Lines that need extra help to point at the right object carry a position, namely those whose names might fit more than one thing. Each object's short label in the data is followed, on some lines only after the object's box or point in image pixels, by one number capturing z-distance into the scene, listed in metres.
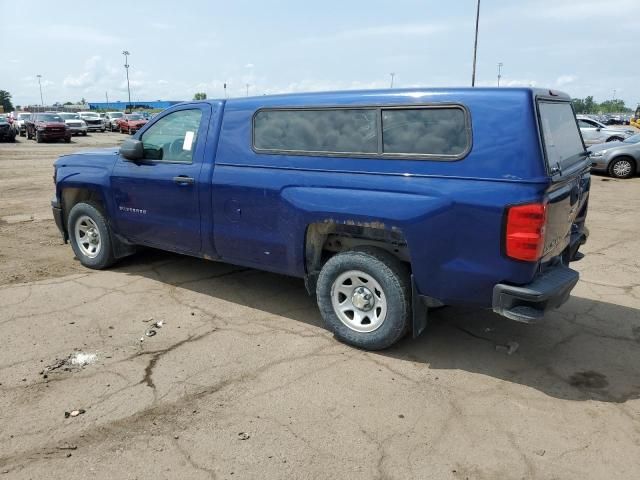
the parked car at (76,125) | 33.94
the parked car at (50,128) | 28.28
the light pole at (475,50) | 40.59
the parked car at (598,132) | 21.08
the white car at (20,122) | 34.24
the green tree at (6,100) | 127.04
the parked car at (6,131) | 28.19
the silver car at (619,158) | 15.02
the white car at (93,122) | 39.56
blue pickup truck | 3.28
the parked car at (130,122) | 35.57
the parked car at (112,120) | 40.90
